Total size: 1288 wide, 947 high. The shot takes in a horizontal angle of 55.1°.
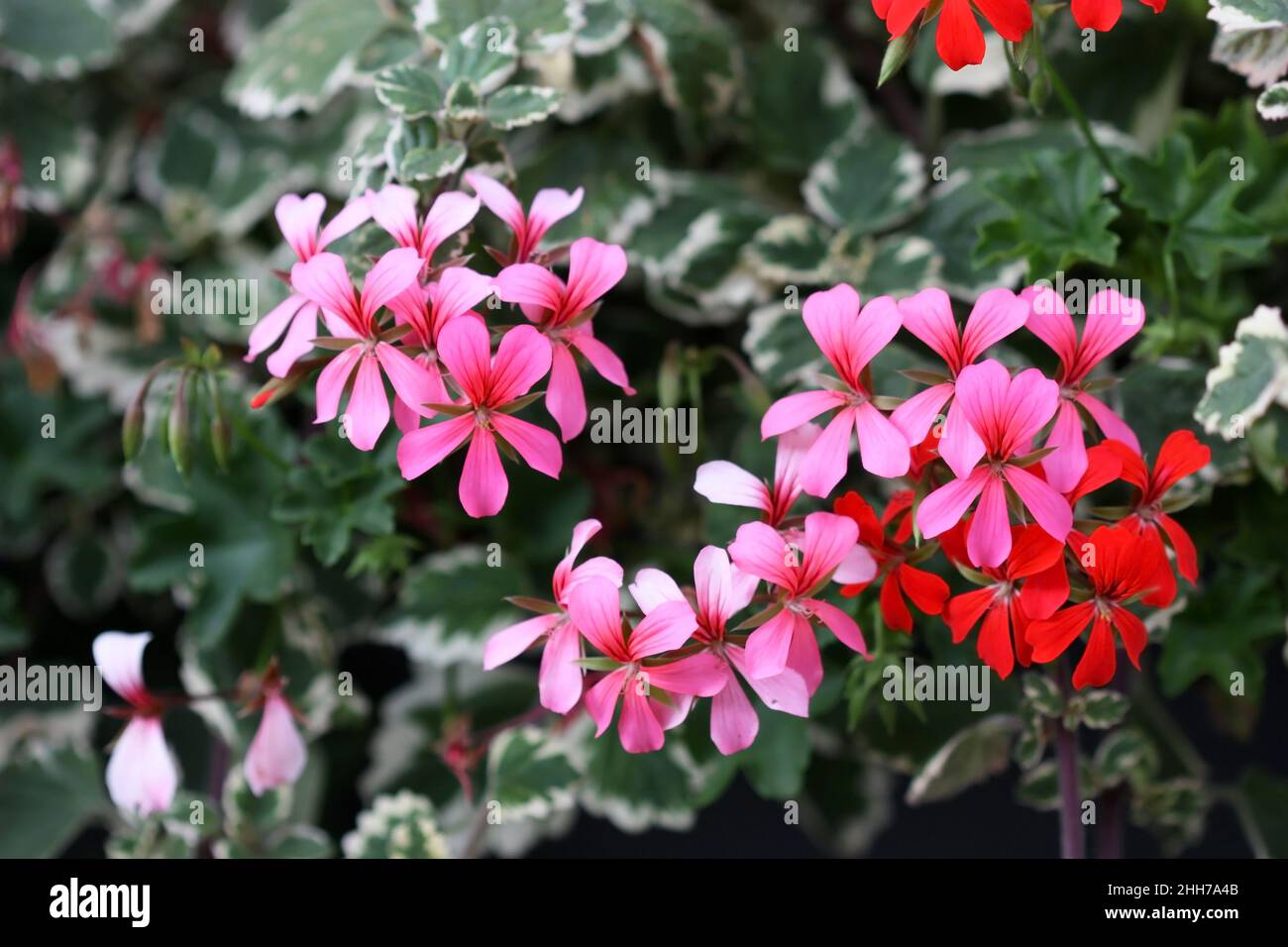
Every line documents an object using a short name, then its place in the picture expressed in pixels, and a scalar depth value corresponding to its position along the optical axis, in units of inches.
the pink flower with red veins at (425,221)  20.6
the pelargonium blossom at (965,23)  19.1
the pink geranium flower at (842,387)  19.2
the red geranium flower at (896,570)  19.7
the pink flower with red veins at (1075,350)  19.0
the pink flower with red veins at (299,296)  20.8
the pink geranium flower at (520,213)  21.3
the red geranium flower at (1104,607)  18.8
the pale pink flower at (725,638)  19.3
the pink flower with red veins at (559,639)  19.3
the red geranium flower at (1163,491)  19.8
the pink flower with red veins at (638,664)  18.7
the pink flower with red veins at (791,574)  18.8
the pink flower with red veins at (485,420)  19.0
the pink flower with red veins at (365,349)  19.3
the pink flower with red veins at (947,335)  18.7
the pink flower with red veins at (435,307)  19.4
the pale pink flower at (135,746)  23.7
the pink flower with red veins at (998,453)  18.1
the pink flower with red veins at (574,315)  20.6
